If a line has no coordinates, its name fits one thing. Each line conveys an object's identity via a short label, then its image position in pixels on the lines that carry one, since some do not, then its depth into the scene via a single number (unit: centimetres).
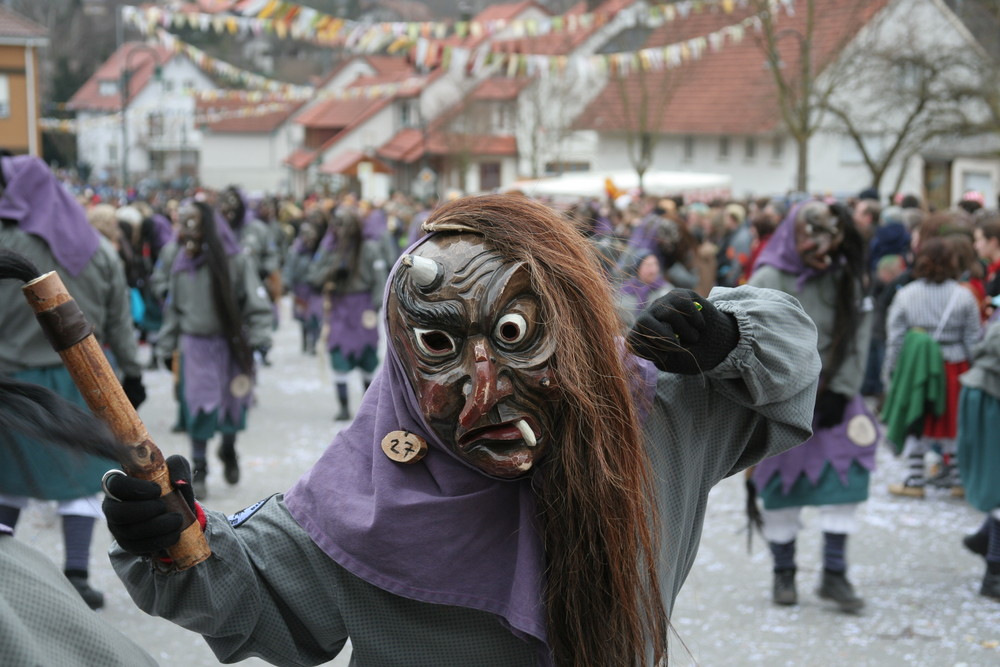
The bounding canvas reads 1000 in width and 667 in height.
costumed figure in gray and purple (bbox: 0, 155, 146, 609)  512
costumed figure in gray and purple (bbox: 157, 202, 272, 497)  710
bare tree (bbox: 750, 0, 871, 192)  1741
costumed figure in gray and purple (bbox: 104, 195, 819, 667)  191
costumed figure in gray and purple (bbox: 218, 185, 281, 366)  1055
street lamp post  2277
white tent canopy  2248
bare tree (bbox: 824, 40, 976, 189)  1946
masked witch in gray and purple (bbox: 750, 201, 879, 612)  511
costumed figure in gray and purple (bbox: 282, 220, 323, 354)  1234
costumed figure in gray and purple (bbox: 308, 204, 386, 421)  988
